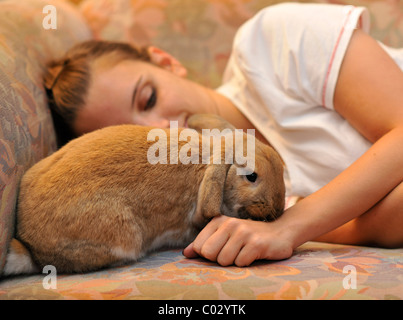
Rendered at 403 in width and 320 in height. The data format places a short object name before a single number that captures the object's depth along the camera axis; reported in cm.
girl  87
